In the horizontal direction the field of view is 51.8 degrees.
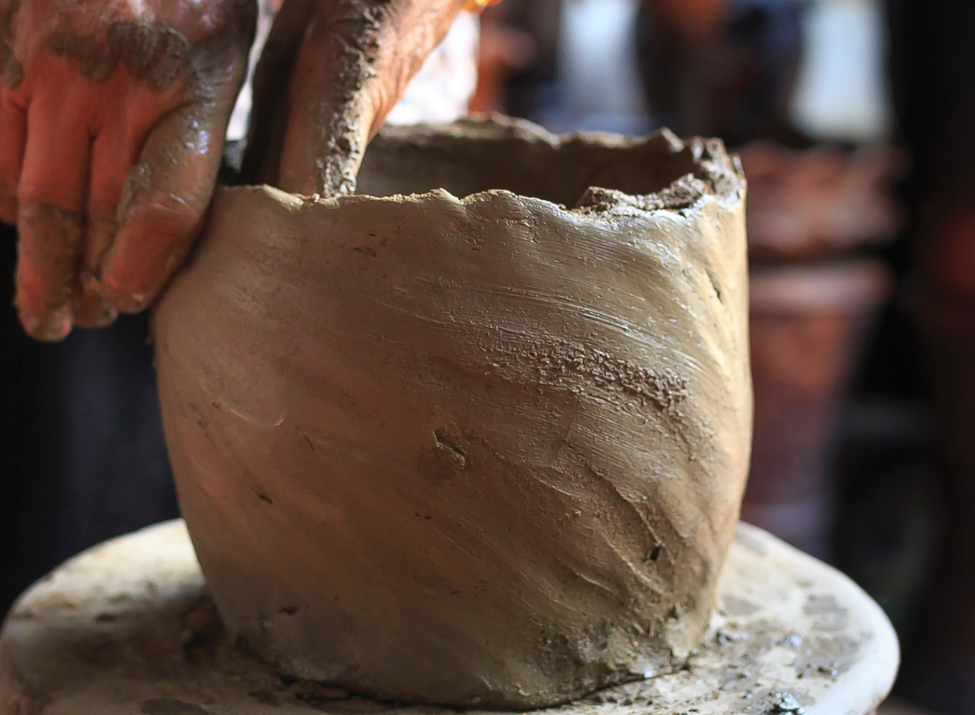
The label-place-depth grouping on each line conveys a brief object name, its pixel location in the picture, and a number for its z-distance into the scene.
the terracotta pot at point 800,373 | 2.44
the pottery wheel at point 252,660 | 0.85
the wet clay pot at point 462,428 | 0.78
